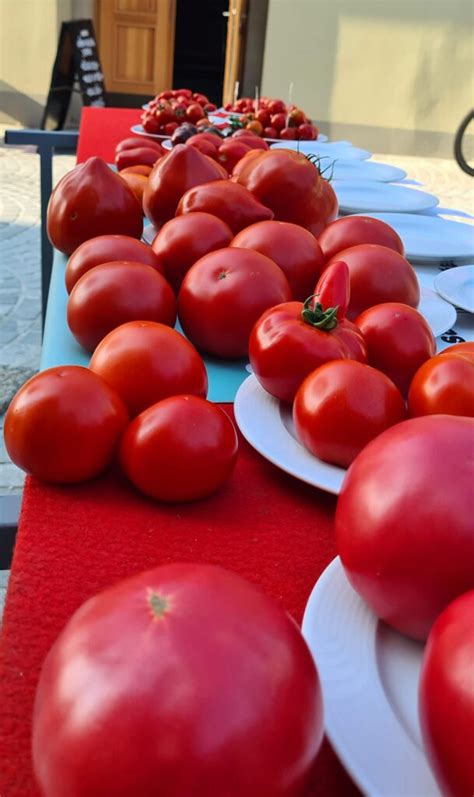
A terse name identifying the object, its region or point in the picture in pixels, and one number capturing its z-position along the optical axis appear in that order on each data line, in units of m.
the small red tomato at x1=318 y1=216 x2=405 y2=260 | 1.09
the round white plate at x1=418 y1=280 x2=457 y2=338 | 1.01
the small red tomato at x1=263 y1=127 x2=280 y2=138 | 2.64
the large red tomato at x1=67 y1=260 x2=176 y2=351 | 0.90
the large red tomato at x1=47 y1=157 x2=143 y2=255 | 1.19
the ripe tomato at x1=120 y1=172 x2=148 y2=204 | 1.48
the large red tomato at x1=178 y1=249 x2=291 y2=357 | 0.92
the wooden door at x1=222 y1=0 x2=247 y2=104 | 6.06
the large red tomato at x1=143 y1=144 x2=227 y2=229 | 1.27
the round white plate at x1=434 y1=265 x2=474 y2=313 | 1.11
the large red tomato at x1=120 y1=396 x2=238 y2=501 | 0.65
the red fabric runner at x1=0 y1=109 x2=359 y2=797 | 0.53
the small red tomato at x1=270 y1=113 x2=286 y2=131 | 2.66
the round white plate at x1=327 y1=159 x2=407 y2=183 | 2.12
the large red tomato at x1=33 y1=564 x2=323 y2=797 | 0.32
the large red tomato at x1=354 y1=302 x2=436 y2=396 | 0.80
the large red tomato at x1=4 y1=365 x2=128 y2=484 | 0.66
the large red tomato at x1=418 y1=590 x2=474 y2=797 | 0.34
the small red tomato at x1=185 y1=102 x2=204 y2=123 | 2.71
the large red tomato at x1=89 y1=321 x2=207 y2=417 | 0.73
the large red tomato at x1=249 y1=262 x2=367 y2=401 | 0.76
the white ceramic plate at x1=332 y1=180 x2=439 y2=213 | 1.70
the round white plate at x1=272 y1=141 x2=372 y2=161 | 2.47
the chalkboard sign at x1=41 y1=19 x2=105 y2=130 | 5.78
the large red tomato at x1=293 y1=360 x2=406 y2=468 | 0.67
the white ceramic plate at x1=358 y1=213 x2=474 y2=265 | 1.38
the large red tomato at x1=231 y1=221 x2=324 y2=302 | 1.02
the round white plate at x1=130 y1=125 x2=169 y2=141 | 2.52
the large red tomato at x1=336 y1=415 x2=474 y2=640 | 0.44
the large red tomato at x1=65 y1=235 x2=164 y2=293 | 1.01
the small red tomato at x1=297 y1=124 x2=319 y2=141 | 2.67
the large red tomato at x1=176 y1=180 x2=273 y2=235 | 1.14
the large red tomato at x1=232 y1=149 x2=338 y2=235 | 1.22
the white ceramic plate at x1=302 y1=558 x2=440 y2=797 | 0.38
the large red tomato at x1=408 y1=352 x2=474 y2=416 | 0.65
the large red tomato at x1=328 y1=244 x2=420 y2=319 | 0.96
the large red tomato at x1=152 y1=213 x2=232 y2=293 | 1.04
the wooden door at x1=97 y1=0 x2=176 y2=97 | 7.66
